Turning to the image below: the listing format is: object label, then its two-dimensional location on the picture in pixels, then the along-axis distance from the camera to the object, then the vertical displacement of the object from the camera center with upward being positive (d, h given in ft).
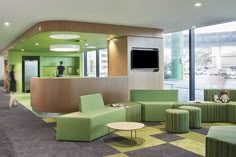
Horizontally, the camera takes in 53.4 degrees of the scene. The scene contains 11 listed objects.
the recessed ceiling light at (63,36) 25.21 +4.13
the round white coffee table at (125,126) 14.93 -3.43
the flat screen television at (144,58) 26.96 +1.78
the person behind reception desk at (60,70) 38.94 +0.62
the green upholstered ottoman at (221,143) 10.00 -3.08
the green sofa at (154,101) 21.47 -2.66
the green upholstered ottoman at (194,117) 18.95 -3.53
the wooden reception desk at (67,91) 22.68 -1.73
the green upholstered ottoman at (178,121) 17.54 -3.55
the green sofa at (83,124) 15.71 -3.44
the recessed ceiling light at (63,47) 28.92 +3.29
